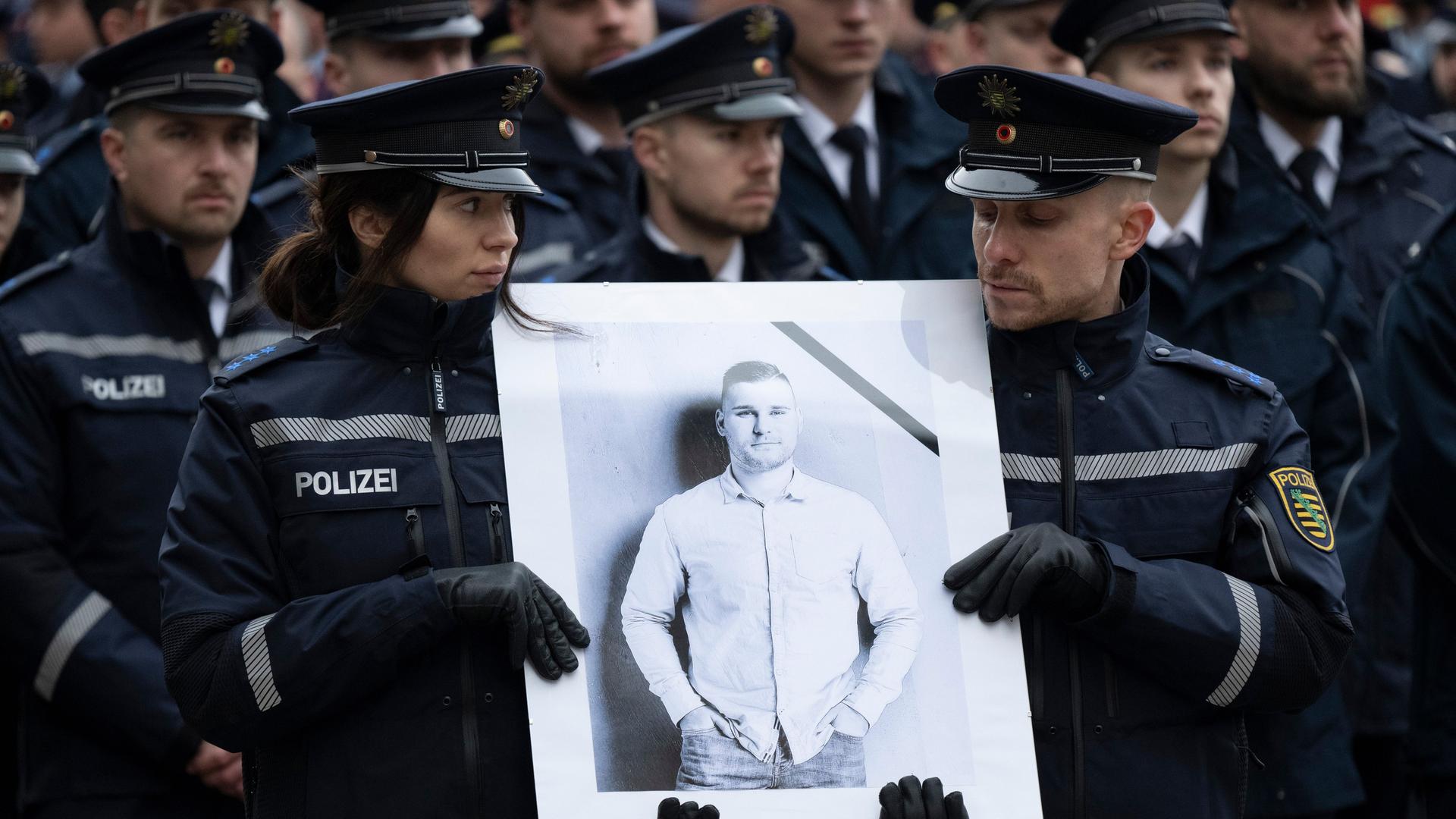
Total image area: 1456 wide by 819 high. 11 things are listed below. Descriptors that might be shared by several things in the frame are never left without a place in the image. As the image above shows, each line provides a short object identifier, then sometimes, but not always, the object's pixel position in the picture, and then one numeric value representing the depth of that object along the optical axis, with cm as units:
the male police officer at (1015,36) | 1518
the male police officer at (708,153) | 1259
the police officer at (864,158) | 1418
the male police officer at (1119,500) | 754
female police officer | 712
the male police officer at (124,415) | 1014
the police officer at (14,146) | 1163
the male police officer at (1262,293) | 1093
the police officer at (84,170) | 1354
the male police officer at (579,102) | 1495
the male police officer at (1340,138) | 1357
